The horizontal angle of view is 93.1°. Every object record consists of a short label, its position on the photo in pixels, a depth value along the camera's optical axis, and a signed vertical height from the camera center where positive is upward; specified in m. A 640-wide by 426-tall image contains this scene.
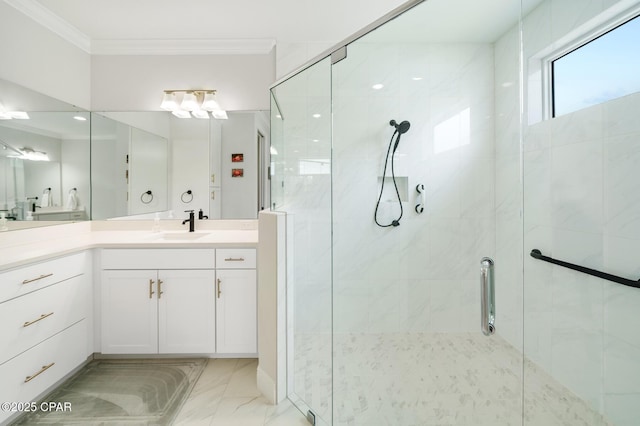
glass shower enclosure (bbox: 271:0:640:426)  1.06 -0.06
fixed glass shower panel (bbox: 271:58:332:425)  1.63 -0.14
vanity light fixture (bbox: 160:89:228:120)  2.64 +0.95
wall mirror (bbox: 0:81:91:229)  1.98 +0.39
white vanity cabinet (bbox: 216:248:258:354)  2.14 -0.62
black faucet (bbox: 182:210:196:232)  2.64 -0.07
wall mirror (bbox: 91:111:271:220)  2.64 +0.41
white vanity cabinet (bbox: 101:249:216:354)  2.13 -0.62
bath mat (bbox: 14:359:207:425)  1.63 -1.08
